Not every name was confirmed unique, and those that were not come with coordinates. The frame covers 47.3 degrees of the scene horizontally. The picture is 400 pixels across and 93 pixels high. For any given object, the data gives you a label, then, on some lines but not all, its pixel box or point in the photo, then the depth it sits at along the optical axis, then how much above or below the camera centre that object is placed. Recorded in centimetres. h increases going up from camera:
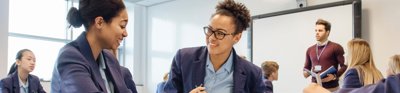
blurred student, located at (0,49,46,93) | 398 -32
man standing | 448 -11
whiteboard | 493 +5
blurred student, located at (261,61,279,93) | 434 -27
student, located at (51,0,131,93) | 138 -2
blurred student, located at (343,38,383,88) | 335 -20
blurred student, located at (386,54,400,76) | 333 -16
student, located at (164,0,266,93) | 189 -10
